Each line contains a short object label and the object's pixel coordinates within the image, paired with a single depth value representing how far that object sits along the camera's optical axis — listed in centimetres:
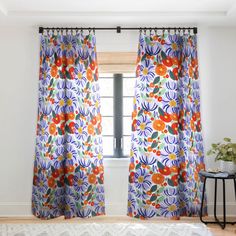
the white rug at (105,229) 312
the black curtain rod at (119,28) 360
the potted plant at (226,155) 328
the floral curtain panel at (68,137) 352
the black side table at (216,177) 317
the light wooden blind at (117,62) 370
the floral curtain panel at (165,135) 352
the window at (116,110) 382
